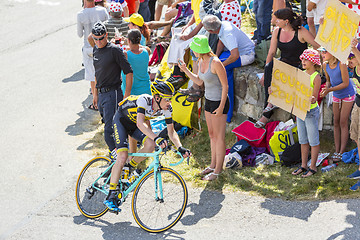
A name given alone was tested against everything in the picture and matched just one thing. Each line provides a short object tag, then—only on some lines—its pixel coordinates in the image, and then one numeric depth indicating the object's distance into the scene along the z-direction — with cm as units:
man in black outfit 1599
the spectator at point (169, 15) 2550
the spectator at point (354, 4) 1695
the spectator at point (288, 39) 1591
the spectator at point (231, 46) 1661
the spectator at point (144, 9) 2752
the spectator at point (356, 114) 1368
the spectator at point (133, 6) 2631
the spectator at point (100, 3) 2156
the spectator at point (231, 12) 1870
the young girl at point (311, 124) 1470
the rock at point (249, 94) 1815
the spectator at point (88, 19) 2097
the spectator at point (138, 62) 1694
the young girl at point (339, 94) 1525
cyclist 1345
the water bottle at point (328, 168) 1537
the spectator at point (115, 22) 1986
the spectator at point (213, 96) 1500
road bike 1341
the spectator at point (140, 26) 1984
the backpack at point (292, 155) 1616
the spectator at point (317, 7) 1823
